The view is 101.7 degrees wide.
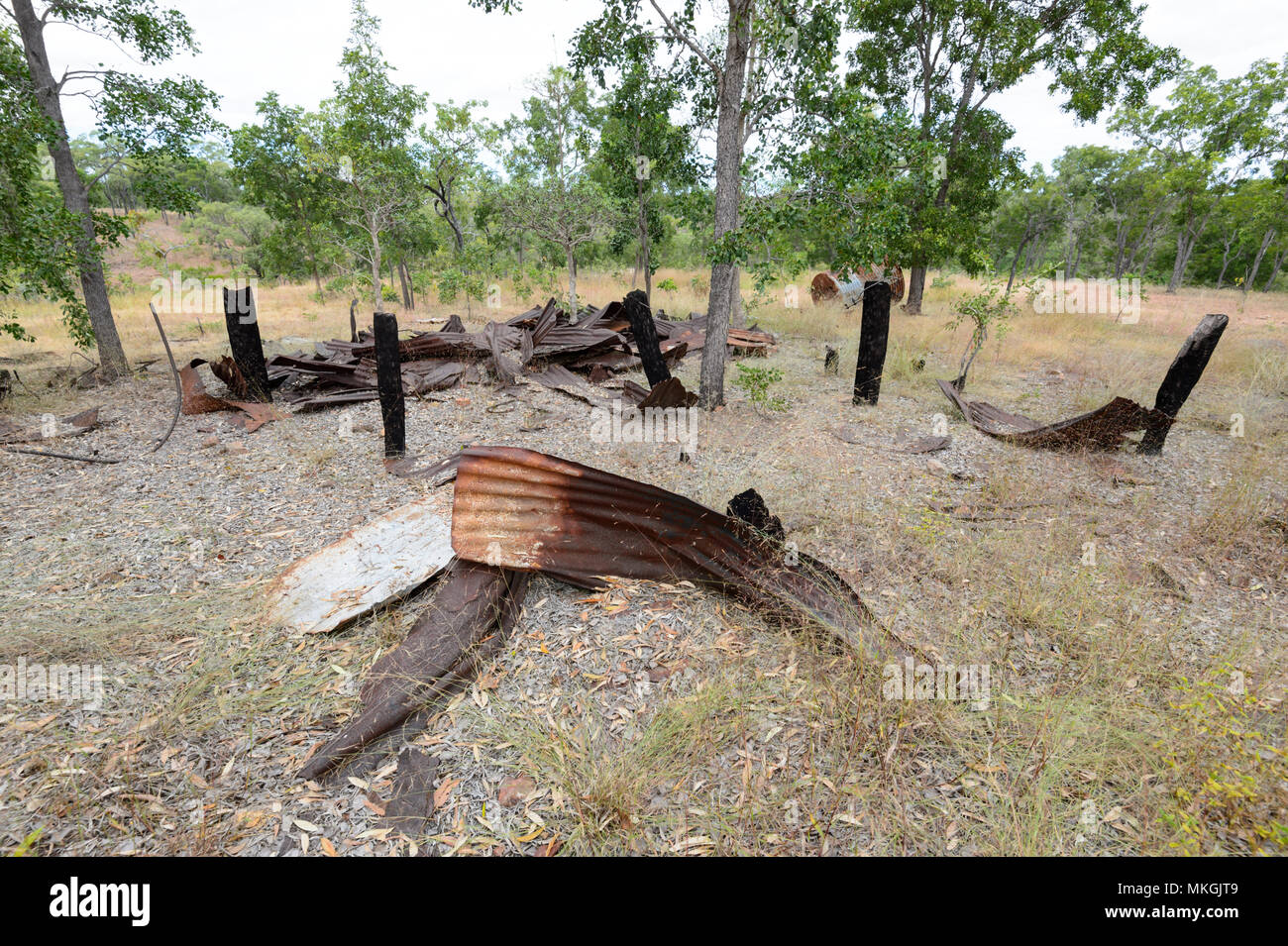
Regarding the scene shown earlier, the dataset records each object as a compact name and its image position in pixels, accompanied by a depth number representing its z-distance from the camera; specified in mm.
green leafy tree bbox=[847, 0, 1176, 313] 9969
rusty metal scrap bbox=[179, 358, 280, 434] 6926
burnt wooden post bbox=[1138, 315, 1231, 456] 5891
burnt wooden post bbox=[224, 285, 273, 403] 7023
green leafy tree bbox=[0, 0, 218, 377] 7426
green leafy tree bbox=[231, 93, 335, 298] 14219
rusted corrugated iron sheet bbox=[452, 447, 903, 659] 3180
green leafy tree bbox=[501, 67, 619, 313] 14492
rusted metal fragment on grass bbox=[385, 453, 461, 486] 5309
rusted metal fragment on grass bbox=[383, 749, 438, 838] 2088
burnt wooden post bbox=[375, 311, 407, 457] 5703
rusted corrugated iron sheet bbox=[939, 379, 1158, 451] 6051
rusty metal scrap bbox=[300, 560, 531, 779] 2436
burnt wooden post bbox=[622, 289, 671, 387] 7707
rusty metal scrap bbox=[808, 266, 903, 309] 16234
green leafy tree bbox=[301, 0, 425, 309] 13180
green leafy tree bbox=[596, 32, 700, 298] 9719
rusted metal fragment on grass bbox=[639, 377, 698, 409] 7148
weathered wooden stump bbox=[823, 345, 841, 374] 9922
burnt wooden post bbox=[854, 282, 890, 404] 7641
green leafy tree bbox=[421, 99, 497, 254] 15289
